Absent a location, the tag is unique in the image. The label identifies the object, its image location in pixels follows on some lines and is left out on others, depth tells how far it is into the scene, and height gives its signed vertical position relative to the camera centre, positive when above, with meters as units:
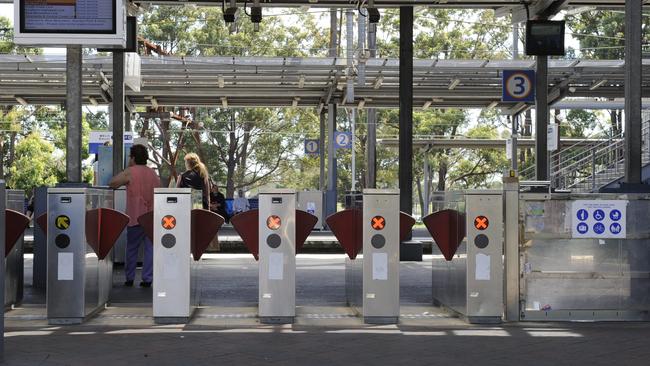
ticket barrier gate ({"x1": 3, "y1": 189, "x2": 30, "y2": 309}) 10.60 -0.59
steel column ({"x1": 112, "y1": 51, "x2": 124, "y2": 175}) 16.73 +1.40
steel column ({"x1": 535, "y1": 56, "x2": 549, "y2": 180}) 16.67 +1.29
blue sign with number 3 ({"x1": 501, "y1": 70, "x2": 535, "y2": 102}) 18.08 +1.86
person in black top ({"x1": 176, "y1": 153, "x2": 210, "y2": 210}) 14.27 +0.17
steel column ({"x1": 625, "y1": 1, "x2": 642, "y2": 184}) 11.80 +1.18
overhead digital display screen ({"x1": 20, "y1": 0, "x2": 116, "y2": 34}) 10.84 +1.85
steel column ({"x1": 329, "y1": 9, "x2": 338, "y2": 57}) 39.38 +6.20
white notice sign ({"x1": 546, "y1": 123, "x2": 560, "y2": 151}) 21.04 +1.14
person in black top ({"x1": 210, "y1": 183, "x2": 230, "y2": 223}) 25.46 -0.20
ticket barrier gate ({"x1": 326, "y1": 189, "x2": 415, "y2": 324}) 10.23 -0.65
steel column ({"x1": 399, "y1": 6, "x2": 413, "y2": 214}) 17.25 +1.50
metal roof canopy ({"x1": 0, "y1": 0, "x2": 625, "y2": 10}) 15.76 +2.97
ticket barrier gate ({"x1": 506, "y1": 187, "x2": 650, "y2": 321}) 10.37 -0.68
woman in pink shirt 12.49 -0.01
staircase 24.23 +0.61
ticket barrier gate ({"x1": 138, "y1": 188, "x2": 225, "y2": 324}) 10.09 -0.63
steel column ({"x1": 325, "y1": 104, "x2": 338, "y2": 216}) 30.39 +0.78
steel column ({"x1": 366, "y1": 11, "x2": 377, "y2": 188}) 30.33 +1.10
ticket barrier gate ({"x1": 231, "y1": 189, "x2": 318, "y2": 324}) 10.26 -0.66
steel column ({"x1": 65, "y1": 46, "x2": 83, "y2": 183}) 11.20 +0.84
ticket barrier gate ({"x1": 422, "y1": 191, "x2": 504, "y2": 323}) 10.23 -0.66
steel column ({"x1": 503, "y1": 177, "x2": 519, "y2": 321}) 10.31 -0.56
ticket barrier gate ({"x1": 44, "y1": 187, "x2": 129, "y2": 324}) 9.91 -0.63
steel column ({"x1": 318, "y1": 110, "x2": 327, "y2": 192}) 32.84 +1.30
